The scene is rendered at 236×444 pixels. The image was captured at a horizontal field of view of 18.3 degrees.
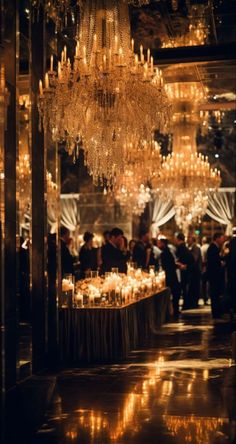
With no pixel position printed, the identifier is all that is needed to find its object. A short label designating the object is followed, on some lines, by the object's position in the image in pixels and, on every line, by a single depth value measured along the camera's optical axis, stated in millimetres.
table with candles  9117
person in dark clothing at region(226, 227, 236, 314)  12648
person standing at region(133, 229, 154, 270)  15447
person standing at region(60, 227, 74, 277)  11328
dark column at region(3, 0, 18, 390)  6641
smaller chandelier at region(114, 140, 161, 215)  15578
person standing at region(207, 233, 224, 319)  14954
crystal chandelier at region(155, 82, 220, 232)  15747
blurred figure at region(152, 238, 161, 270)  17281
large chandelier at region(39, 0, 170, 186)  8250
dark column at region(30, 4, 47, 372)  8711
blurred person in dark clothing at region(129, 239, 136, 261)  16791
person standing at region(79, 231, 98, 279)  13453
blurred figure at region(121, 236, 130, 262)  13677
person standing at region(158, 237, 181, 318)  15664
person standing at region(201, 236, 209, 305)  18344
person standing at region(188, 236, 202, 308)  17656
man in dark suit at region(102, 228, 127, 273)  11961
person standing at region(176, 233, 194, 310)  17094
